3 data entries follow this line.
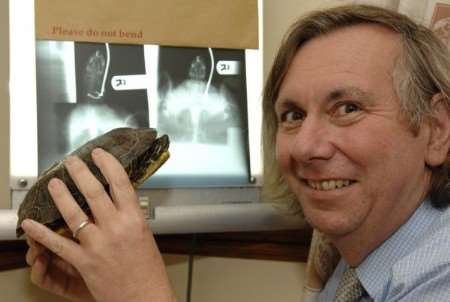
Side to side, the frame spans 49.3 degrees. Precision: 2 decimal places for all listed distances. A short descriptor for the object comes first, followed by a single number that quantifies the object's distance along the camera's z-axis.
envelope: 0.92
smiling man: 0.74
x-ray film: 0.93
